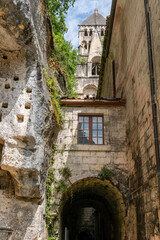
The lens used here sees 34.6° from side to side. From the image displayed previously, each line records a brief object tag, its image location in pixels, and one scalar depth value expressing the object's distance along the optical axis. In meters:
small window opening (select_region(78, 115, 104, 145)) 9.59
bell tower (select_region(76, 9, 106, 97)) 35.53
